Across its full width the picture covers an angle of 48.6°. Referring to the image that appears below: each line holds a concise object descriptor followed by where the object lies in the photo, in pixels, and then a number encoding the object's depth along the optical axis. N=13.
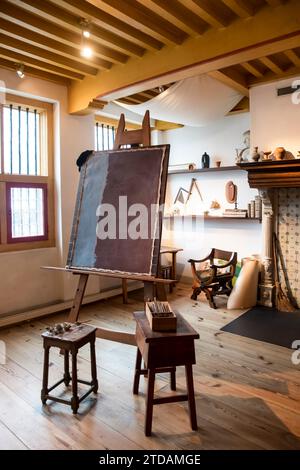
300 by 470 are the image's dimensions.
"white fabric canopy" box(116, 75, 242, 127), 3.87
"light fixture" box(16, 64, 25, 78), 3.58
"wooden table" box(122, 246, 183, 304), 5.34
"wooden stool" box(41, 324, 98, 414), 2.22
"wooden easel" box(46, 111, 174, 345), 2.47
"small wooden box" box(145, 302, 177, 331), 2.04
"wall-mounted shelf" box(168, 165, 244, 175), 5.07
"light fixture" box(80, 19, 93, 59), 2.77
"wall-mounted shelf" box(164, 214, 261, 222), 4.93
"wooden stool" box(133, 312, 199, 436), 1.96
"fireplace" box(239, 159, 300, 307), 4.38
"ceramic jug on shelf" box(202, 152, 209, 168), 5.39
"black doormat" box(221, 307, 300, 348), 3.44
